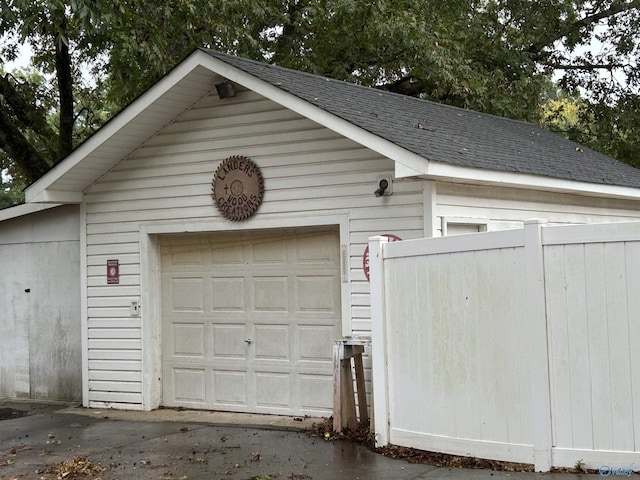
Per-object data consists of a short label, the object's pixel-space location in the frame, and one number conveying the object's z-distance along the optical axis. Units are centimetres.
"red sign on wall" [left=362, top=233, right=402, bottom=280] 1004
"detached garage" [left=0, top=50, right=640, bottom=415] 1005
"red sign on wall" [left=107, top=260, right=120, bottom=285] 1205
